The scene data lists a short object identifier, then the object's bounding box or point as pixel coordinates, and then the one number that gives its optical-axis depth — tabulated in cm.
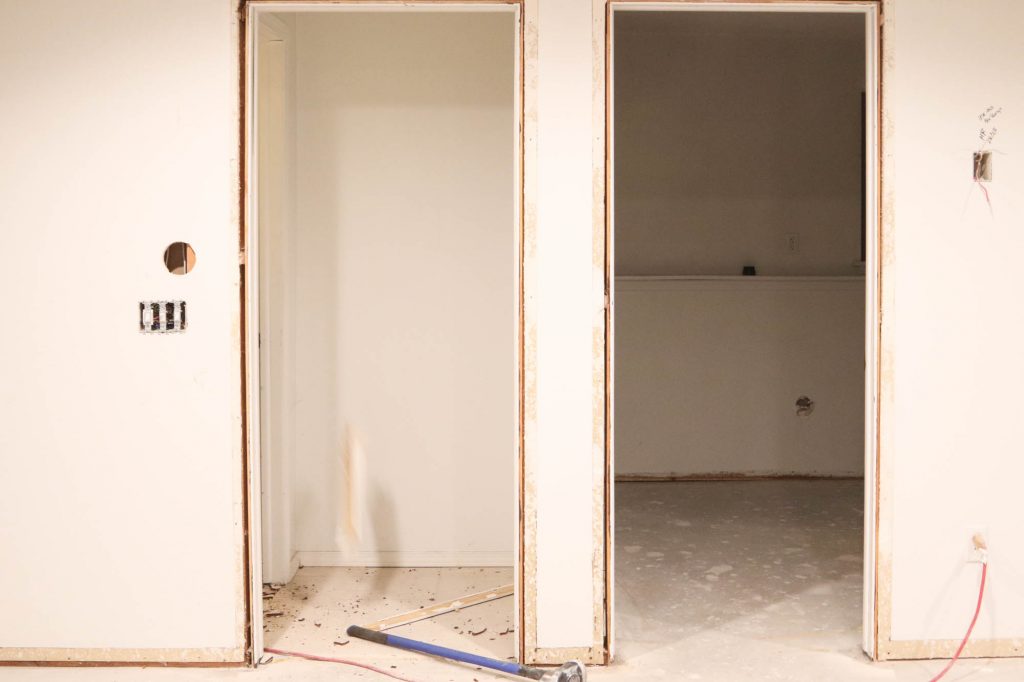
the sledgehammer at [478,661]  228
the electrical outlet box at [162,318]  253
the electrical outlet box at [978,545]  255
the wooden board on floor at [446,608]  293
